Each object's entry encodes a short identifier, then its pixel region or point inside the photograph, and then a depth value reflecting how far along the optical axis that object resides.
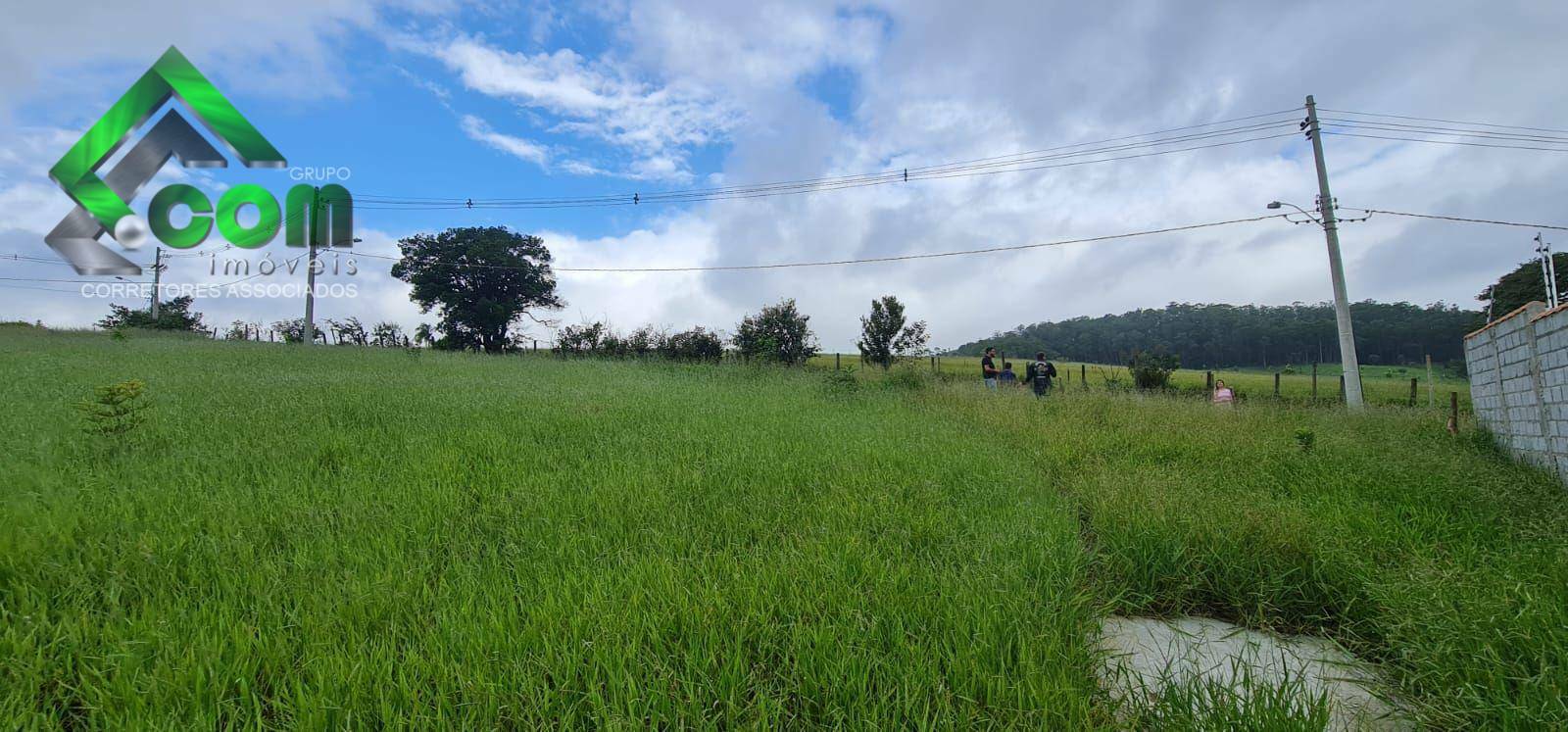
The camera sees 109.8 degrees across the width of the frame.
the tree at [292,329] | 31.85
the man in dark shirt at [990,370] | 13.33
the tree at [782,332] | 20.95
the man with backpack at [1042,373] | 12.51
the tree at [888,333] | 24.48
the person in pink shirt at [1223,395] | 11.25
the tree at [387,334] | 29.59
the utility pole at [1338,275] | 12.42
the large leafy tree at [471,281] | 33.38
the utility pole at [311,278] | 19.61
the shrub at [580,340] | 21.23
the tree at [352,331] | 28.57
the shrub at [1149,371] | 19.48
